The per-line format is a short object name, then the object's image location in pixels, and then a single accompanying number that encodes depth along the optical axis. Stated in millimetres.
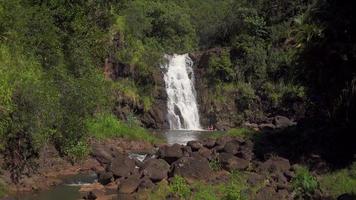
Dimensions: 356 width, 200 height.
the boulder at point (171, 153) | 23219
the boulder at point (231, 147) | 23497
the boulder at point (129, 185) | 19975
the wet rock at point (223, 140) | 25964
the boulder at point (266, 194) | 17645
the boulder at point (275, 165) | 20844
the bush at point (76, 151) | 25047
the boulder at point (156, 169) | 20766
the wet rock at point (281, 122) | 31441
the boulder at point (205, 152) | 23284
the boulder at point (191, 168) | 20562
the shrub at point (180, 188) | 18656
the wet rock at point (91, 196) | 19141
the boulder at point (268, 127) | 29681
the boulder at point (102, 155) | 25906
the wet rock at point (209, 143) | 26094
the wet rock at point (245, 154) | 22616
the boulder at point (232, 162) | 21547
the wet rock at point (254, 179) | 19559
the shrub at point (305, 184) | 18078
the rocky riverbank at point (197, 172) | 19172
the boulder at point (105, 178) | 21547
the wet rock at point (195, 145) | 25141
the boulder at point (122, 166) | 21797
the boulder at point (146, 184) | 19864
